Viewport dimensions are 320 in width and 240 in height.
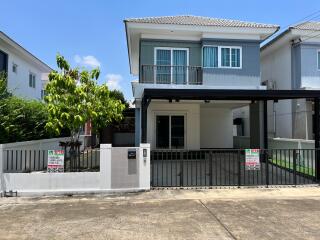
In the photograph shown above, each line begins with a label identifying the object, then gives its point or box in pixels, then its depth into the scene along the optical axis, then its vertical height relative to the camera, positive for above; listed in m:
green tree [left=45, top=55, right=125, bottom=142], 7.75 +0.98
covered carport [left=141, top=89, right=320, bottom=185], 8.43 +1.28
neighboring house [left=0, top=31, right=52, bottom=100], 13.47 +3.98
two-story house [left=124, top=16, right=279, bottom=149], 12.30 +4.00
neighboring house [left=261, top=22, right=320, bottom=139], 13.15 +3.31
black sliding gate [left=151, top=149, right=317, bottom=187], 7.68 -1.69
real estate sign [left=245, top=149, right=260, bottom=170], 7.48 -0.94
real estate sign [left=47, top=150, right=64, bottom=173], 7.06 -0.95
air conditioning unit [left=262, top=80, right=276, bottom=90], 15.67 +3.04
